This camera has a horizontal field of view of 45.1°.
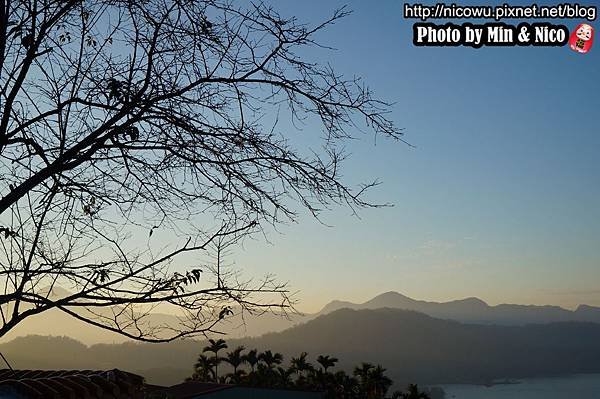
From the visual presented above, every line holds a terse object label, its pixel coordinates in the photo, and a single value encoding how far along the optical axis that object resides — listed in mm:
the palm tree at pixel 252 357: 62031
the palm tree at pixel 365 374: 61281
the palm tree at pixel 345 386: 61062
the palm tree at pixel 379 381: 61406
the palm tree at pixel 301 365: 63438
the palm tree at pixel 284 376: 61281
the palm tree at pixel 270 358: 61531
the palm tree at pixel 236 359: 62250
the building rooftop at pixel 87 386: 10003
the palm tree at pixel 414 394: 62000
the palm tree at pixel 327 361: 62969
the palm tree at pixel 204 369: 60006
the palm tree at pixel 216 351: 54875
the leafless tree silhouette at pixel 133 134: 4266
